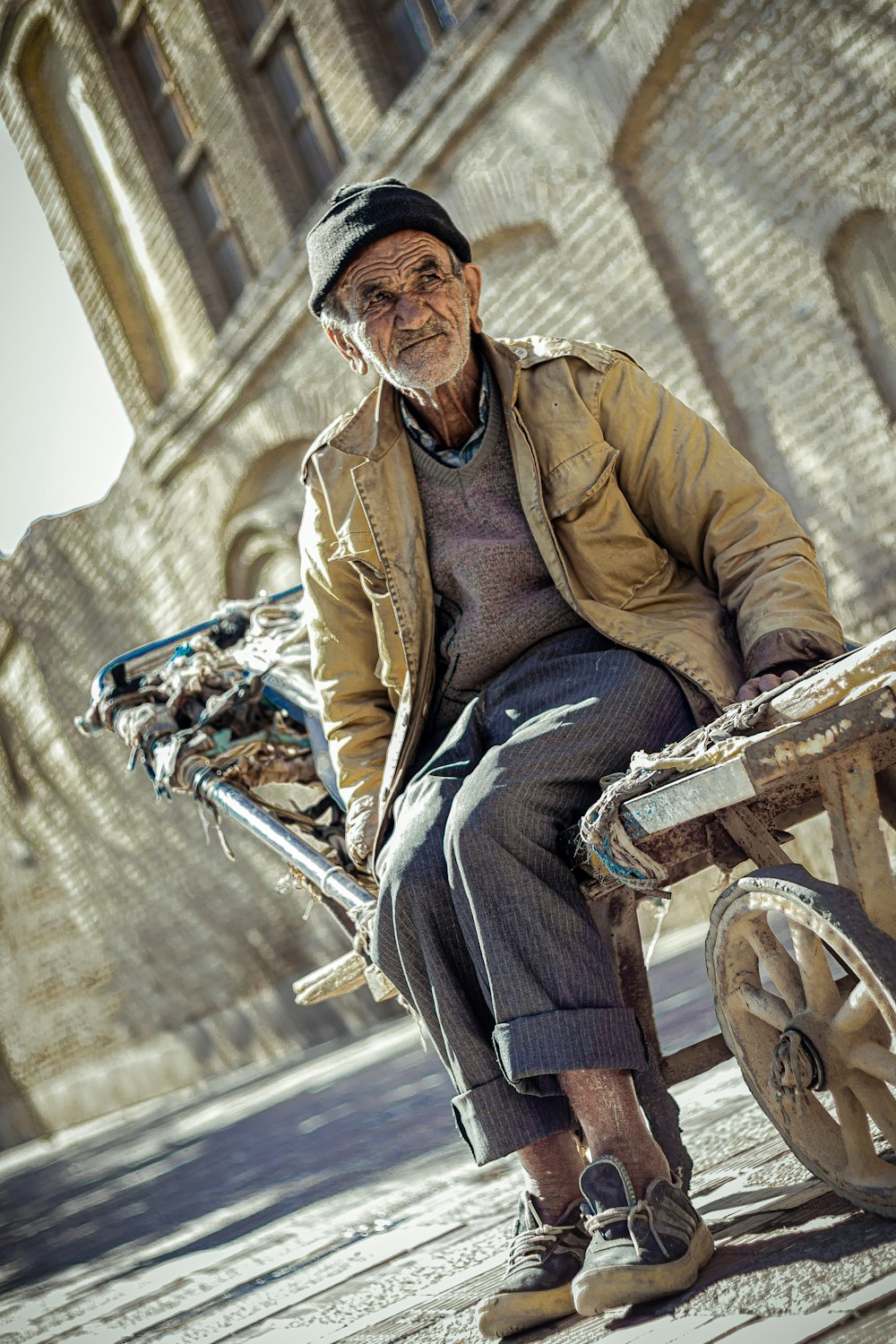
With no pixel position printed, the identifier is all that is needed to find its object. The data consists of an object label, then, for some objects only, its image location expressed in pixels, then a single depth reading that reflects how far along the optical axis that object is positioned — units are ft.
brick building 19.61
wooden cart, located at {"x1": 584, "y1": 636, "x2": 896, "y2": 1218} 5.26
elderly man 6.29
